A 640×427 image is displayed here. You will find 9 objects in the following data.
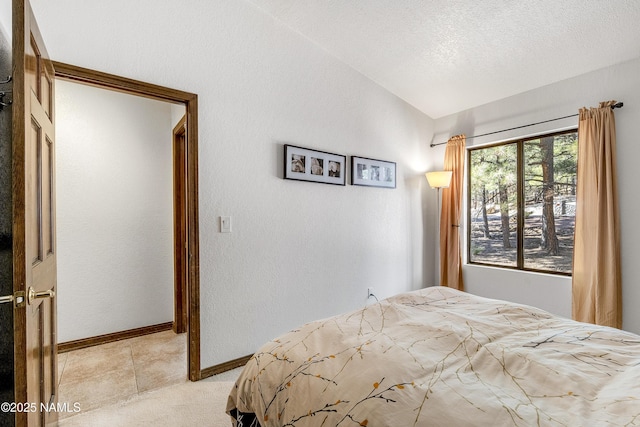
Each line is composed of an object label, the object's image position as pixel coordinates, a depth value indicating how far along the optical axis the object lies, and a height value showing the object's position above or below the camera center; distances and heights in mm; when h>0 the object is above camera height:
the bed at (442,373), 913 -538
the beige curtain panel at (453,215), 3783 -31
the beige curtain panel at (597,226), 2686 -123
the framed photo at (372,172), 3332 +431
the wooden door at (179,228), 3391 -145
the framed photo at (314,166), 2820 +435
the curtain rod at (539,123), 2716 +865
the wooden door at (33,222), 1069 -30
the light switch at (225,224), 2471 -78
